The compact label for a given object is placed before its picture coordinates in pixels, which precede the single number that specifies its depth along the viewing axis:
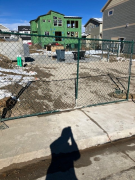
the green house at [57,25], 30.22
